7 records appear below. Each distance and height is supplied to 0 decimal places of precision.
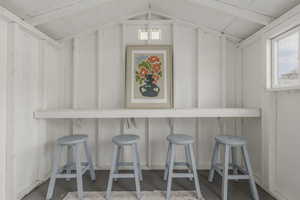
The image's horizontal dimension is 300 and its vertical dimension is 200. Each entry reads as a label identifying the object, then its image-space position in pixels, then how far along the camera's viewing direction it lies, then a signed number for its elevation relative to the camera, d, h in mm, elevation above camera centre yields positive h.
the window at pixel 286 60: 1770 +459
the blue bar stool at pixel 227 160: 1936 -737
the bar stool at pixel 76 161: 1989 -759
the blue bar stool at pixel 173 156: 1979 -690
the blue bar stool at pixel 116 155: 1989 -686
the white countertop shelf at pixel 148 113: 2195 -179
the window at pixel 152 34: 2214 +871
